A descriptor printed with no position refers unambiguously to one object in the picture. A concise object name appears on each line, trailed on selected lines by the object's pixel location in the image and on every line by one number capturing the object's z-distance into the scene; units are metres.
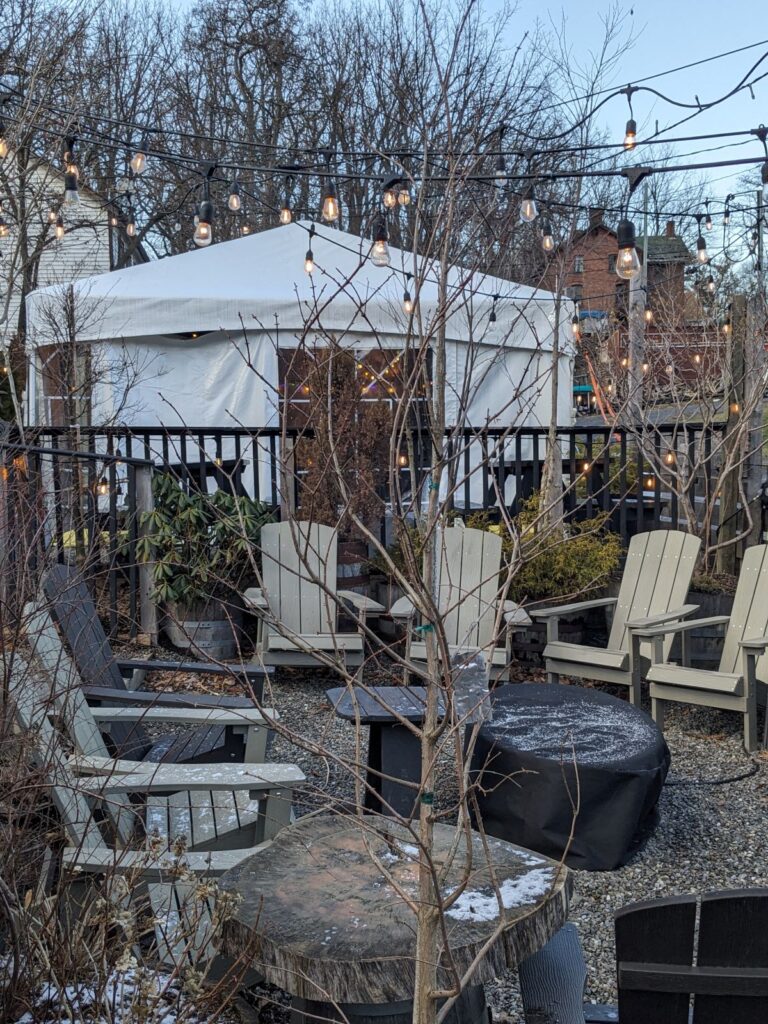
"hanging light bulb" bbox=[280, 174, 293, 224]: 10.23
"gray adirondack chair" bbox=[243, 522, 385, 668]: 6.31
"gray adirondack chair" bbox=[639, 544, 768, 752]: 5.10
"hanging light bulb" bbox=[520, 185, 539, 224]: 6.69
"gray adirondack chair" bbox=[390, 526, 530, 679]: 6.14
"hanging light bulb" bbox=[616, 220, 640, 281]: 6.21
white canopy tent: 10.25
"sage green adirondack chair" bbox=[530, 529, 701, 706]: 5.57
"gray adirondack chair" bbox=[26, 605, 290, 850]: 3.25
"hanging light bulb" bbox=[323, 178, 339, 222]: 7.99
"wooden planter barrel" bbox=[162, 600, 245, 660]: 6.73
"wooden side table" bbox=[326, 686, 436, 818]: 4.15
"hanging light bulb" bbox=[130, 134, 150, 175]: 7.65
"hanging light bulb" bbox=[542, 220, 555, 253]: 7.34
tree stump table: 2.15
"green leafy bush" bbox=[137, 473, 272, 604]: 6.72
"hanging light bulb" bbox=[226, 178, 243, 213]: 9.41
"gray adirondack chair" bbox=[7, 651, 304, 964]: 2.59
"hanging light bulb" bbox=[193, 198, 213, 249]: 8.04
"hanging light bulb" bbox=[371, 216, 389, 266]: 7.52
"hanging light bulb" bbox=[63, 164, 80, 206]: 7.76
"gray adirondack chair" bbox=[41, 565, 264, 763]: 3.83
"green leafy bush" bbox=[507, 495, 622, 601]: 6.67
